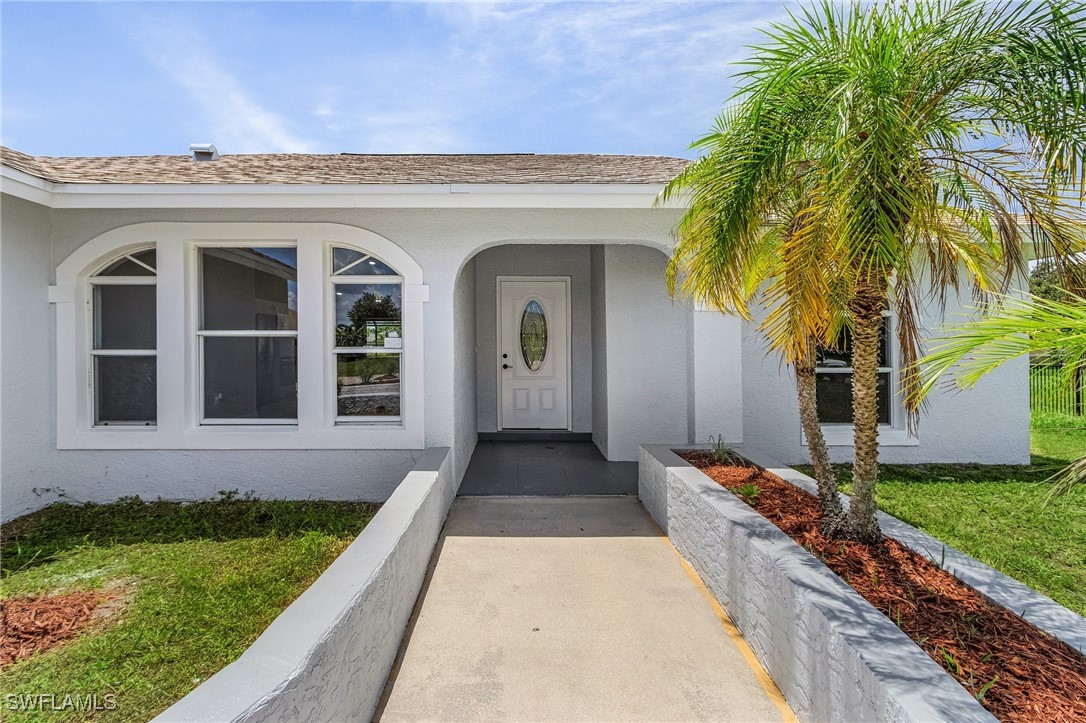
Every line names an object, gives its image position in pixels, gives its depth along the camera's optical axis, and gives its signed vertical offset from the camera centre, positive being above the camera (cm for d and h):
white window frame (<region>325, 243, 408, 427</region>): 586 +75
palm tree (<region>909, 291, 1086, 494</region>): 198 +8
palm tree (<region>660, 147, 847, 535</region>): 310 +71
